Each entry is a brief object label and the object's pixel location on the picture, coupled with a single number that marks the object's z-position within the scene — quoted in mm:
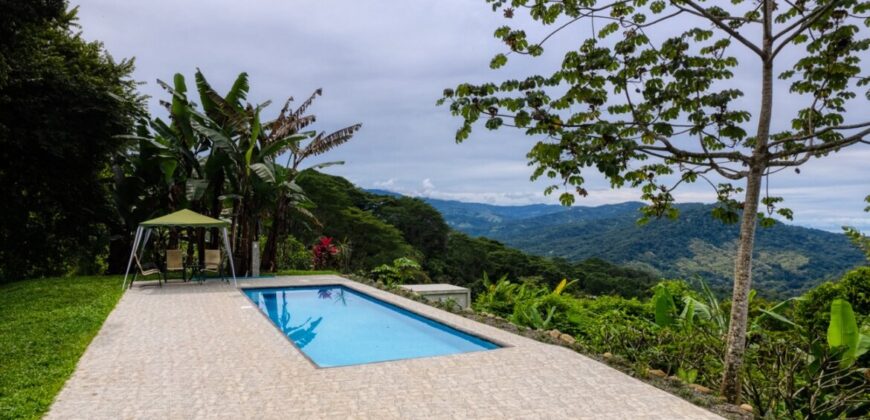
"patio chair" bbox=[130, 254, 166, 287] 11570
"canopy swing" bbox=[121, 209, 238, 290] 10961
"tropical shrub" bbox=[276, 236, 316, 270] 16234
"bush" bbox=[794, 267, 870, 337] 6582
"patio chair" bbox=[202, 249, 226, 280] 12617
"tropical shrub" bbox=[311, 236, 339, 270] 16283
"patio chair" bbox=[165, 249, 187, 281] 12180
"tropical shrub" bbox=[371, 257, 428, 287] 12812
